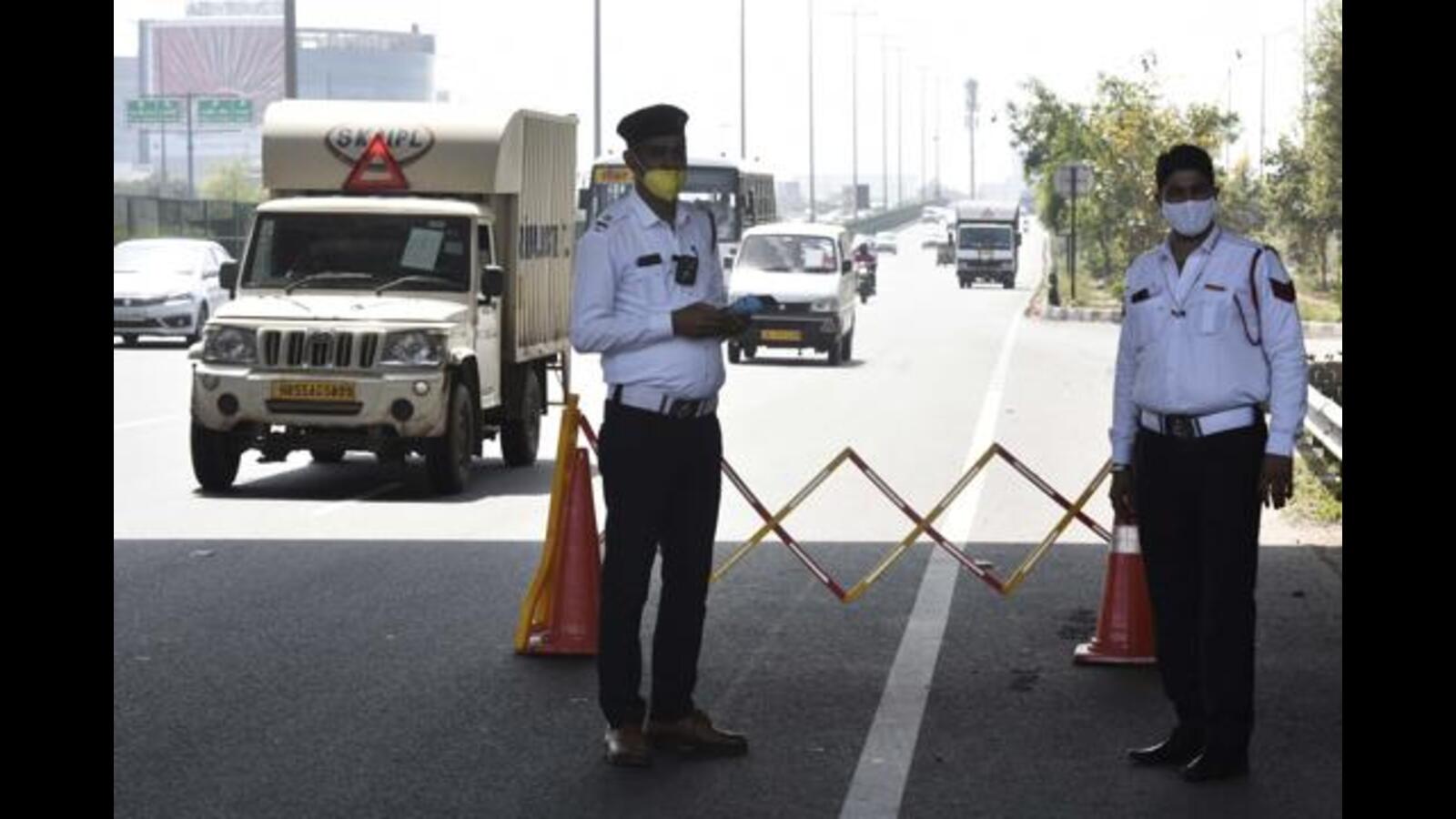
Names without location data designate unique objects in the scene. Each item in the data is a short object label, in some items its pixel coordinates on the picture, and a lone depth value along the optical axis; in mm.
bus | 48375
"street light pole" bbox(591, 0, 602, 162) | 68625
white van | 38188
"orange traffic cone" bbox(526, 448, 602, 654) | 11234
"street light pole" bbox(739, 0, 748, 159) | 97125
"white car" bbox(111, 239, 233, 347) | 39875
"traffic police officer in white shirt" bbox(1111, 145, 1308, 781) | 8695
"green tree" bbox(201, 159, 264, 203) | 146250
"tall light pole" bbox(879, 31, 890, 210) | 179000
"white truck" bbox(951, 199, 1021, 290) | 86438
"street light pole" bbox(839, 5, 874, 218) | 145875
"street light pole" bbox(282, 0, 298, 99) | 43781
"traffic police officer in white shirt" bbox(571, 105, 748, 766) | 8875
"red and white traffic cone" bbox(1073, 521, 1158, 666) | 11102
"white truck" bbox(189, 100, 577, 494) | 18547
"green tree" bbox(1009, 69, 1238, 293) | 72562
